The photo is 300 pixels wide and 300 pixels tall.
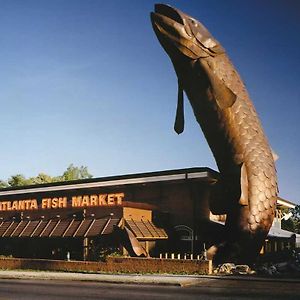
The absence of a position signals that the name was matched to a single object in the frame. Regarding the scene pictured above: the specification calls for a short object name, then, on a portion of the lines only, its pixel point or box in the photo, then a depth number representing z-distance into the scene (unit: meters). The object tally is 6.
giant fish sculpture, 23.58
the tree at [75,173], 82.66
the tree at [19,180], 75.62
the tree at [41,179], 75.56
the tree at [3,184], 80.22
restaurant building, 30.48
